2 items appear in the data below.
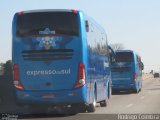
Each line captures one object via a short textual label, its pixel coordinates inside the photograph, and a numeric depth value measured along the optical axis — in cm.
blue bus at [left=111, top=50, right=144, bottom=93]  4225
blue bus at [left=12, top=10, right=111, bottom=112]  1994
